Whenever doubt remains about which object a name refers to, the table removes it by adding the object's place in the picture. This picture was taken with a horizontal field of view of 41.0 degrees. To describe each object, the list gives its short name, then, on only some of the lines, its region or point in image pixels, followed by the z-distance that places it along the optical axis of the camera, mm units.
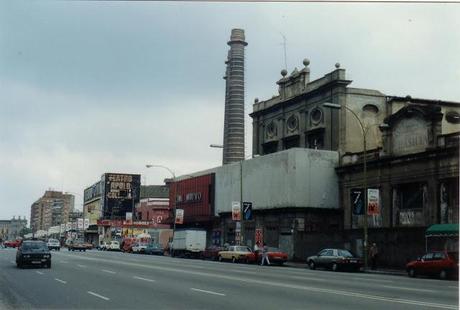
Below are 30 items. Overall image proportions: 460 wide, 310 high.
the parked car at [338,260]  36406
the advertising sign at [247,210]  54219
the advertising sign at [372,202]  38656
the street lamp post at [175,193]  79200
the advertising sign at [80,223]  112925
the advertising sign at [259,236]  56838
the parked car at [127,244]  80094
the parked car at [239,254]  47375
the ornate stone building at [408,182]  39938
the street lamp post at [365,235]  37375
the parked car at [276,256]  44284
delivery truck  60312
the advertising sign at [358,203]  41219
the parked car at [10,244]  94250
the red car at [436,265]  30234
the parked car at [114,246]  87625
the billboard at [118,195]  132625
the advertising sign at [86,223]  119300
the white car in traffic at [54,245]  75625
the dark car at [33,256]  31031
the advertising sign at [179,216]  67812
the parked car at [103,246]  90250
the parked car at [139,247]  74225
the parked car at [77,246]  76125
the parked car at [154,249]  71812
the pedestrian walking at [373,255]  39906
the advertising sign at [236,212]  51969
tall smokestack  82938
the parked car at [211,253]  52600
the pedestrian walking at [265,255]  43688
